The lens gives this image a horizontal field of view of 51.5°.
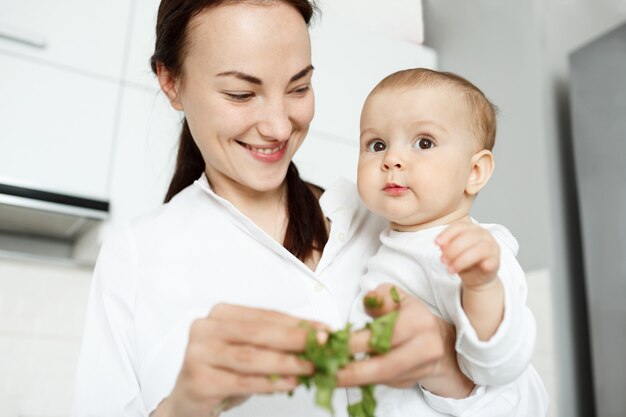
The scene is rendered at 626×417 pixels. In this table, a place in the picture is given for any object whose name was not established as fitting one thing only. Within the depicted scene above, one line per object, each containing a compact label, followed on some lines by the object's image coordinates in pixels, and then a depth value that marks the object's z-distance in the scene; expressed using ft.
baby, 2.41
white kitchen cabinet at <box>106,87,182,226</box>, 5.91
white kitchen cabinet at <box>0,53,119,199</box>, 5.47
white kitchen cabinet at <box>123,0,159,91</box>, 6.17
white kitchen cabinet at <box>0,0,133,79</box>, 5.59
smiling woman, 2.99
